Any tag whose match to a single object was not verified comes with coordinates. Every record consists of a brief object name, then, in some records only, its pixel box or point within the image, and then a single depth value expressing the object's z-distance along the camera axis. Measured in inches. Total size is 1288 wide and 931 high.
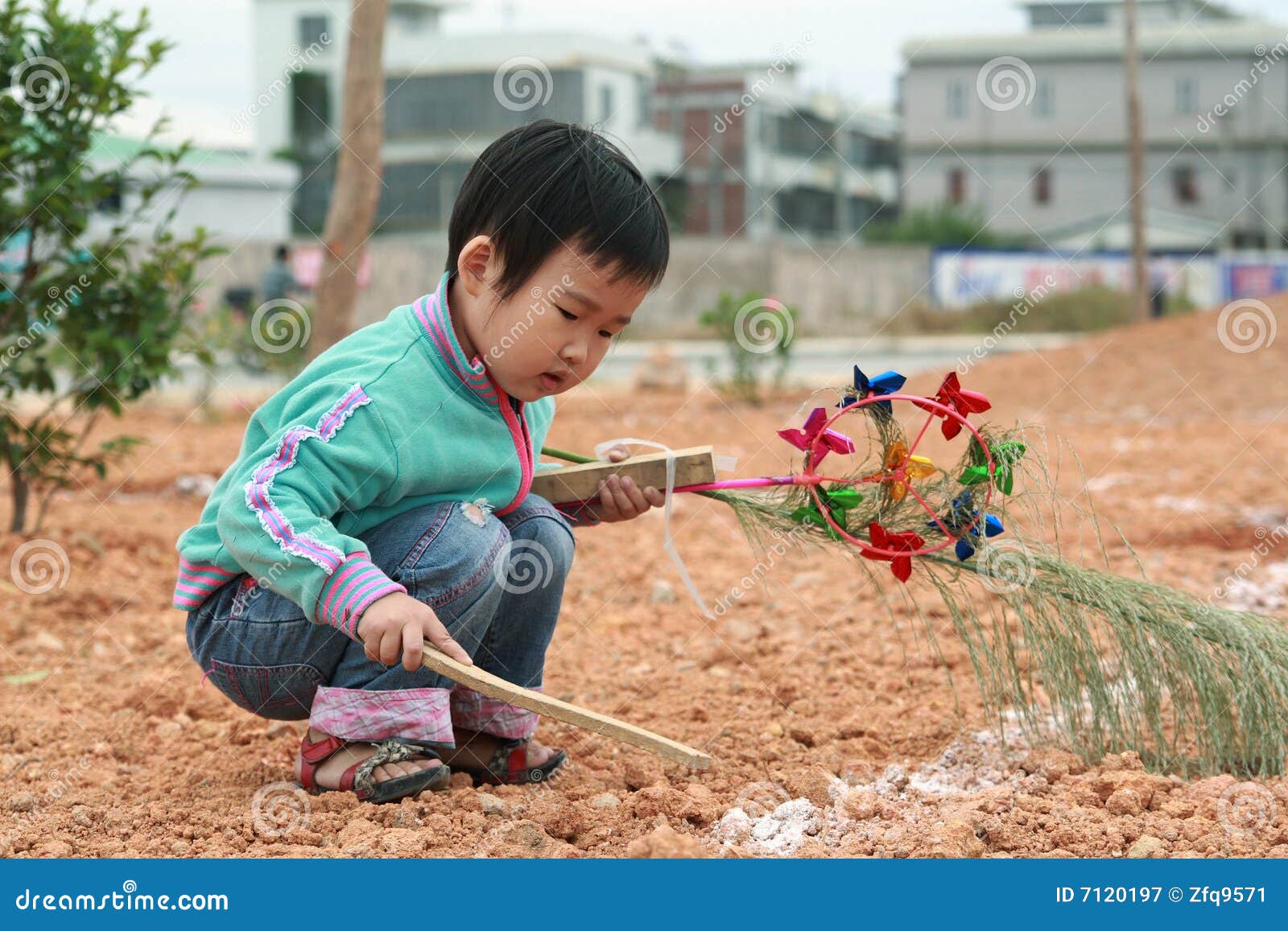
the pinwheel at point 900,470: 81.7
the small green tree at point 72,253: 143.2
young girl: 72.7
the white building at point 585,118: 1342.3
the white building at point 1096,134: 1433.3
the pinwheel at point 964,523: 81.4
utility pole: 497.0
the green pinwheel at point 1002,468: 80.8
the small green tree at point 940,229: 1466.5
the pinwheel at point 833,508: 82.5
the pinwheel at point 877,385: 79.1
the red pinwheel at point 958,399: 78.0
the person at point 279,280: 518.3
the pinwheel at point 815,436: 80.5
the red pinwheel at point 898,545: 80.0
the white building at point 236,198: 956.6
